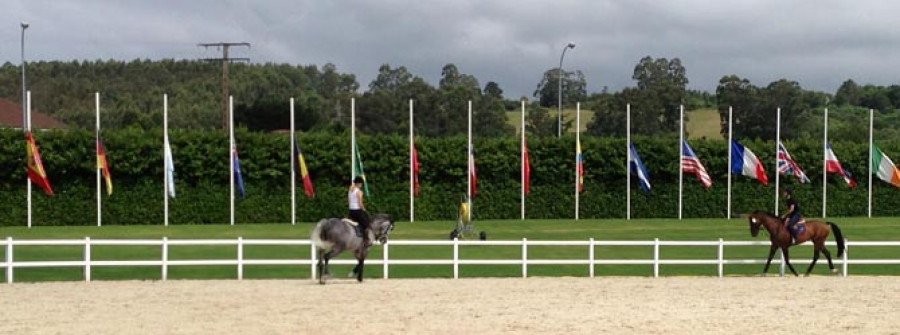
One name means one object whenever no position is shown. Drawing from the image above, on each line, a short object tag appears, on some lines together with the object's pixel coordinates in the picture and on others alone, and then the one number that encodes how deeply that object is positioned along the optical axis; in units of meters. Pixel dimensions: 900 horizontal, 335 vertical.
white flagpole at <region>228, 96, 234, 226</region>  46.97
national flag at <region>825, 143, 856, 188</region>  53.66
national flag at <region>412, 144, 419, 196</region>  49.84
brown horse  26.47
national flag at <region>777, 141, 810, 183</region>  53.61
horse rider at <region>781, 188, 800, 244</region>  26.45
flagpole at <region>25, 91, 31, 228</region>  42.33
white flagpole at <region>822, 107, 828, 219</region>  53.97
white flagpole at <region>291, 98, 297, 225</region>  47.91
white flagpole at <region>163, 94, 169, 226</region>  45.09
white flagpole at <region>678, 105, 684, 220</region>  52.74
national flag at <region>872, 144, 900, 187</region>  53.94
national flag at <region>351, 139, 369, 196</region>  48.75
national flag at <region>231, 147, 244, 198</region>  47.34
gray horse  22.00
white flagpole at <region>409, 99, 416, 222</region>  49.44
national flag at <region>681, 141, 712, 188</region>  52.62
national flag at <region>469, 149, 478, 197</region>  49.27
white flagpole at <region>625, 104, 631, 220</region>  53.94
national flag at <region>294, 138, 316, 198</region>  48.06
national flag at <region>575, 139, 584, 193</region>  52.34
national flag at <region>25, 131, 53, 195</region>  43.25
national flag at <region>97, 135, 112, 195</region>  44.72
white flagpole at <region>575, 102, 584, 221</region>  52.41
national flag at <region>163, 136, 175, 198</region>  45.38
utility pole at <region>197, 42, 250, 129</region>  67.31
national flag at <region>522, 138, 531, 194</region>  51.69
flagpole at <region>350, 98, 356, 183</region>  47.97
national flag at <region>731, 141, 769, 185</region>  53.19
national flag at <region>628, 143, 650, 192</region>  53.00
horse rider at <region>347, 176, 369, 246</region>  22.30
